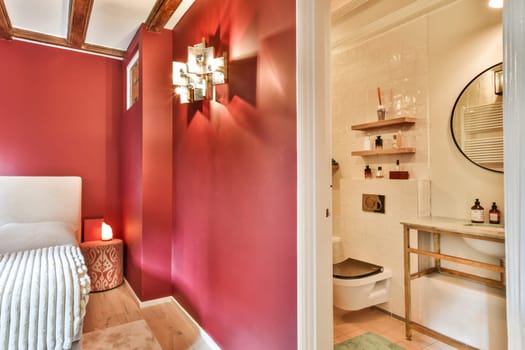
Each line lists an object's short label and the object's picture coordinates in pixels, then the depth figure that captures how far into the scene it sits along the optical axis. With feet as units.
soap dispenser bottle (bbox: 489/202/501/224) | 6.86
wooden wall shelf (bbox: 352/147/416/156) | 8.67
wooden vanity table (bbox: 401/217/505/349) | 6.29
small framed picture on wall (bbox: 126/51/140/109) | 10.66
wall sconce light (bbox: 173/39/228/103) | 6.79
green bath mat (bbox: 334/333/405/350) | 7.16
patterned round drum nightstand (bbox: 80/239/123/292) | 10.39
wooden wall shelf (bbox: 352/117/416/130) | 8.61
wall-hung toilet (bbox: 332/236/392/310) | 8.10
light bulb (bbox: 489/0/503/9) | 6.90
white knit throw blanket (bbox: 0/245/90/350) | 4.97
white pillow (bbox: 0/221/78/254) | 8.05
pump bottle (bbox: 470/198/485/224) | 7.11
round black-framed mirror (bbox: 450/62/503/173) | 7.05
